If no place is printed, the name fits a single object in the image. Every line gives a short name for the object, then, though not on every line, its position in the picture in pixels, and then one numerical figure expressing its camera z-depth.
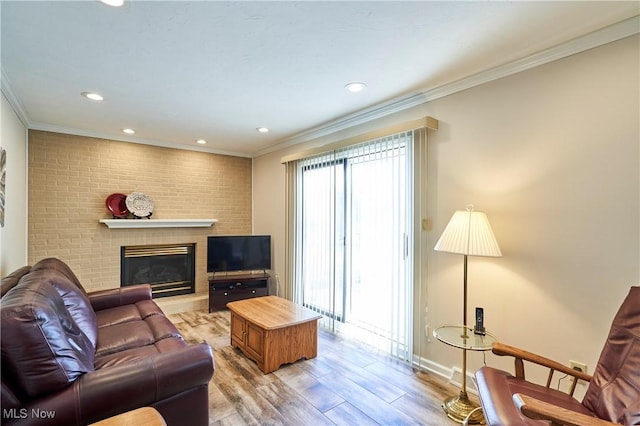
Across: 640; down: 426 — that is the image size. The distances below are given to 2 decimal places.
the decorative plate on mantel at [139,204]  4.31
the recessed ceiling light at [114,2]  1.58
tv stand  4.40
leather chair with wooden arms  1.38
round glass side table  2.03
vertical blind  2.88
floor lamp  2.05
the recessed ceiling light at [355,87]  2.60
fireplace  4.44
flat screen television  4.58
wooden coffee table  2.71
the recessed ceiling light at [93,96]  2.80
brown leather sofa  1.25
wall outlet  1.88
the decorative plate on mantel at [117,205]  4.19
